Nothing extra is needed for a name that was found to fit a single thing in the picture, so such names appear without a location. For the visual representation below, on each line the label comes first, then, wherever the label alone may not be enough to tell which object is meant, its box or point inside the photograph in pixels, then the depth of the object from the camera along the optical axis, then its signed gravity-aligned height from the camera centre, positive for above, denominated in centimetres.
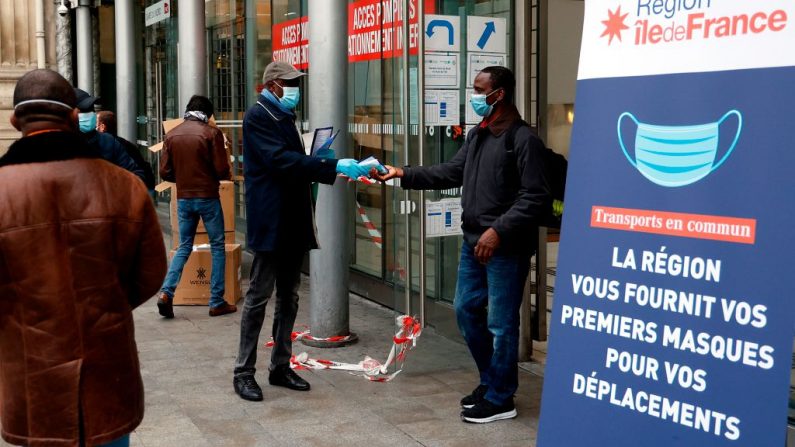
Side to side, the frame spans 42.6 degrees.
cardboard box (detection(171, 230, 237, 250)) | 898 -116
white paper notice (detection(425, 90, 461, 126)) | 632 +1
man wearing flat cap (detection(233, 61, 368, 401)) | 561 -53
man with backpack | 494 -60
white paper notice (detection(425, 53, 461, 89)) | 625 +23
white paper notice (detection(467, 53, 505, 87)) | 634 +29
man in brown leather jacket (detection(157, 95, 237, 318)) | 829 -59
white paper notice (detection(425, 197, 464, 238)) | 647 -70
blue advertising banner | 290 -38
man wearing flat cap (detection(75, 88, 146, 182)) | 701 -23
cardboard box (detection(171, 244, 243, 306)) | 877 -147
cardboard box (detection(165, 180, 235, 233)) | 914 -87
